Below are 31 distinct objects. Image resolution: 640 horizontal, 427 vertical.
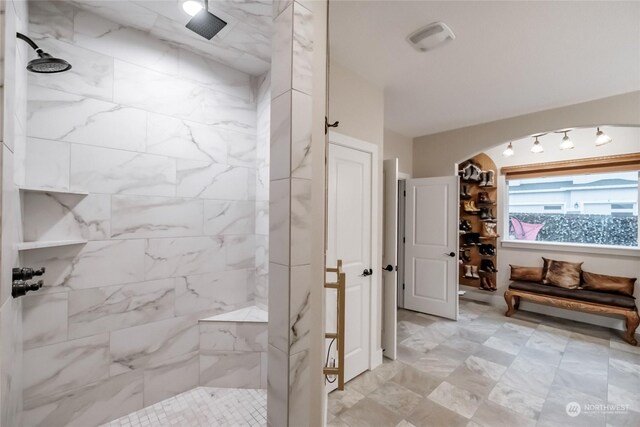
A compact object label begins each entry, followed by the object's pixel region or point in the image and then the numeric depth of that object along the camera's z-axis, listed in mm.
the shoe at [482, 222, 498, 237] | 4668
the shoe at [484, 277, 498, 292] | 4641
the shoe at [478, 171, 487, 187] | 4746
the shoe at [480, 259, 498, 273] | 4660
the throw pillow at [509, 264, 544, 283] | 4066
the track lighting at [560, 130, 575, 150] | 3703
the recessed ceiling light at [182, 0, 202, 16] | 1609
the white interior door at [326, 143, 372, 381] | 2322
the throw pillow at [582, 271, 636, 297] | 3438
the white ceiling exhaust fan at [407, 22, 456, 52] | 1913
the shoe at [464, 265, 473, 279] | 4814
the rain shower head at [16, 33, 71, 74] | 1264
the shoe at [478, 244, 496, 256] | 4695
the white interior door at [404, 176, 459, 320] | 3768
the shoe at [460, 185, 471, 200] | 4872
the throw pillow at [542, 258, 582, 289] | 3779
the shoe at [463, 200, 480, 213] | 4785
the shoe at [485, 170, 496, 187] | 4728
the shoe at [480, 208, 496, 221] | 4675
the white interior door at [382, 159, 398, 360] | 2844
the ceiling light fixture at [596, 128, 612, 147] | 3274
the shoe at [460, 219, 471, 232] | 4812
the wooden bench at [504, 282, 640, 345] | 3195
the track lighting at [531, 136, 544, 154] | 4023
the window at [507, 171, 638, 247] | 3781
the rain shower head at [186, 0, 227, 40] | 1703
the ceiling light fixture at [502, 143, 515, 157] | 4117
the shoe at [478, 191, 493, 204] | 4730
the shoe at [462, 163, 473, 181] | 4765
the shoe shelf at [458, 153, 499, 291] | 4715
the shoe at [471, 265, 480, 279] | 4770
